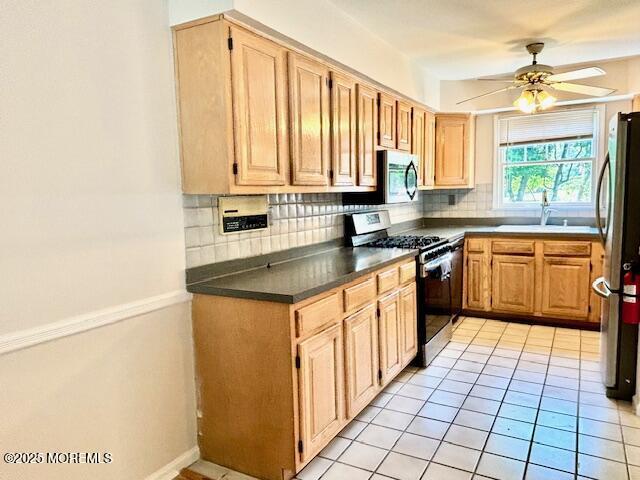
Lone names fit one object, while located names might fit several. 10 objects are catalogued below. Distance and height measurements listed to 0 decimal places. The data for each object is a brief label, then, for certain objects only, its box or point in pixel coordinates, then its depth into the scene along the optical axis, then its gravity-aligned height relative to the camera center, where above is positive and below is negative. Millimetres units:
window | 4512 +352
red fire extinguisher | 2602 -639
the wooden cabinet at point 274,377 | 1989 -855
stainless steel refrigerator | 2621 -324
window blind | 4488 +676
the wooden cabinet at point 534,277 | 4062 -819
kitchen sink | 4191 -369
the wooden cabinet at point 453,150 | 4730 +468
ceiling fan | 3326 +810
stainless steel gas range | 3342 -607
